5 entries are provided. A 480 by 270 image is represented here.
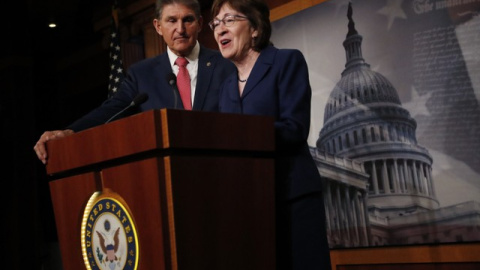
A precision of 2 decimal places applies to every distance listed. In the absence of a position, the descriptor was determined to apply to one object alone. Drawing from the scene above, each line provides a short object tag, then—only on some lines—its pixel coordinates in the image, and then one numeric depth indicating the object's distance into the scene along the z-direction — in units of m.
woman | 1.76
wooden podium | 1.53
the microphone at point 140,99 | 1.89
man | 2.18
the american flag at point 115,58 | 5.04
